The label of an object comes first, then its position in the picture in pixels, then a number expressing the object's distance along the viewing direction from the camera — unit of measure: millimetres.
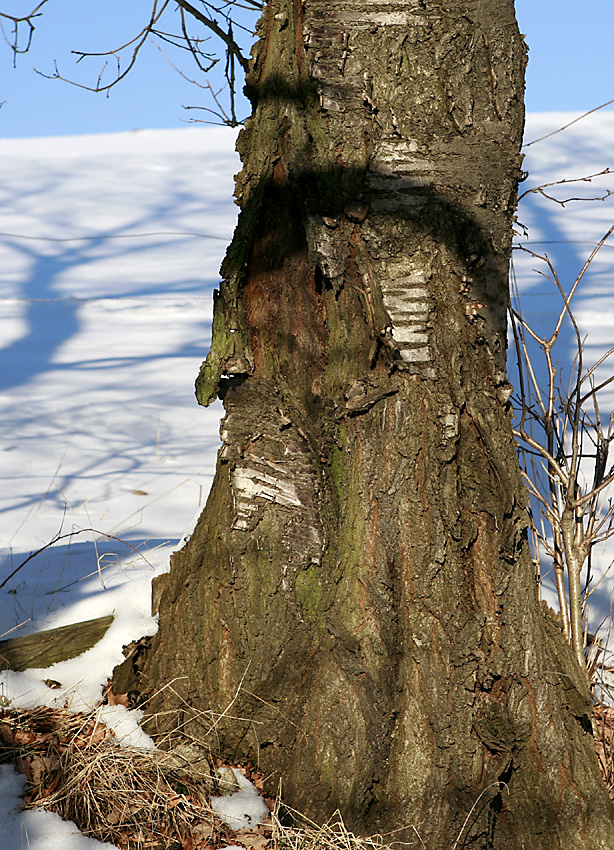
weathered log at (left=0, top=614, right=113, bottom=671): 5393
